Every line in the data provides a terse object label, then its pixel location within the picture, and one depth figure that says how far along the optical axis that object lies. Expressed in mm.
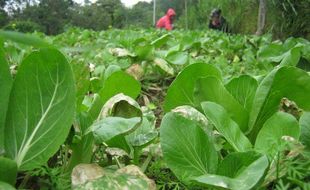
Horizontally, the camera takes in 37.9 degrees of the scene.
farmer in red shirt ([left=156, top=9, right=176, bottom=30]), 12231
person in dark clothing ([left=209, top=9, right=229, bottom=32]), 8481
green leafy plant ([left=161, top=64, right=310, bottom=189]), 697
